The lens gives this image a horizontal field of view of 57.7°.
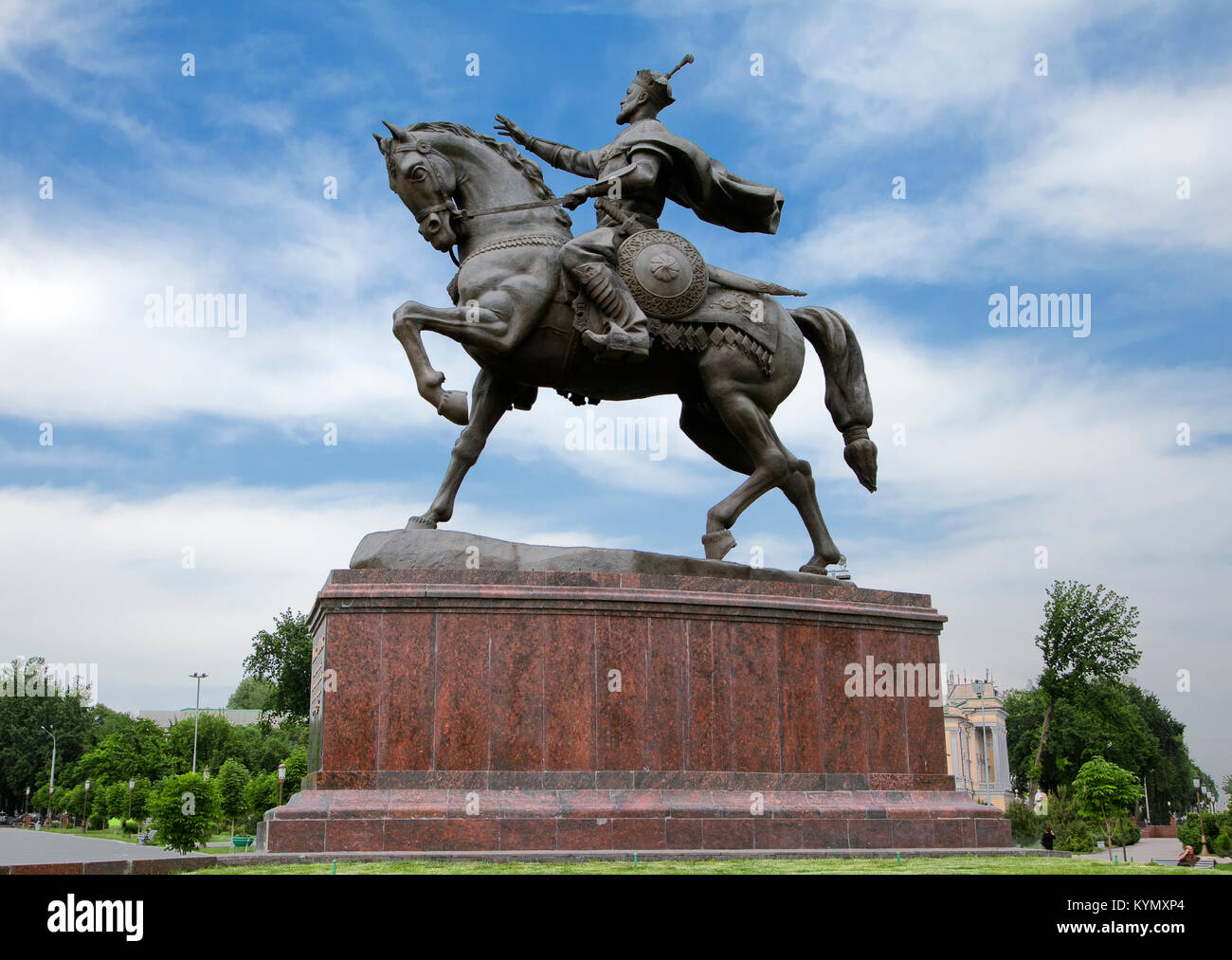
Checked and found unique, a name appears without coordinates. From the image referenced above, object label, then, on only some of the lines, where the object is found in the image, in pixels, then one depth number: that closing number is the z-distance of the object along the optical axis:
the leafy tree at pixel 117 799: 56.78
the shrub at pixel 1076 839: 28.08
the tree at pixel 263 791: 42.53
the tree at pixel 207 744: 65.00
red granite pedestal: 8.51
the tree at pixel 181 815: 23.42
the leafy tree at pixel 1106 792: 32.94
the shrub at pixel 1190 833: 40.44
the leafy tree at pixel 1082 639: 45.81
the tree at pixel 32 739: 81.31
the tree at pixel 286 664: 46.72
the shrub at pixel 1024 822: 26.55
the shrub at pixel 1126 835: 35.31
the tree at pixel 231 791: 44.00
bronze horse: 10.06
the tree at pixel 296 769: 40.31
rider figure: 10.20
